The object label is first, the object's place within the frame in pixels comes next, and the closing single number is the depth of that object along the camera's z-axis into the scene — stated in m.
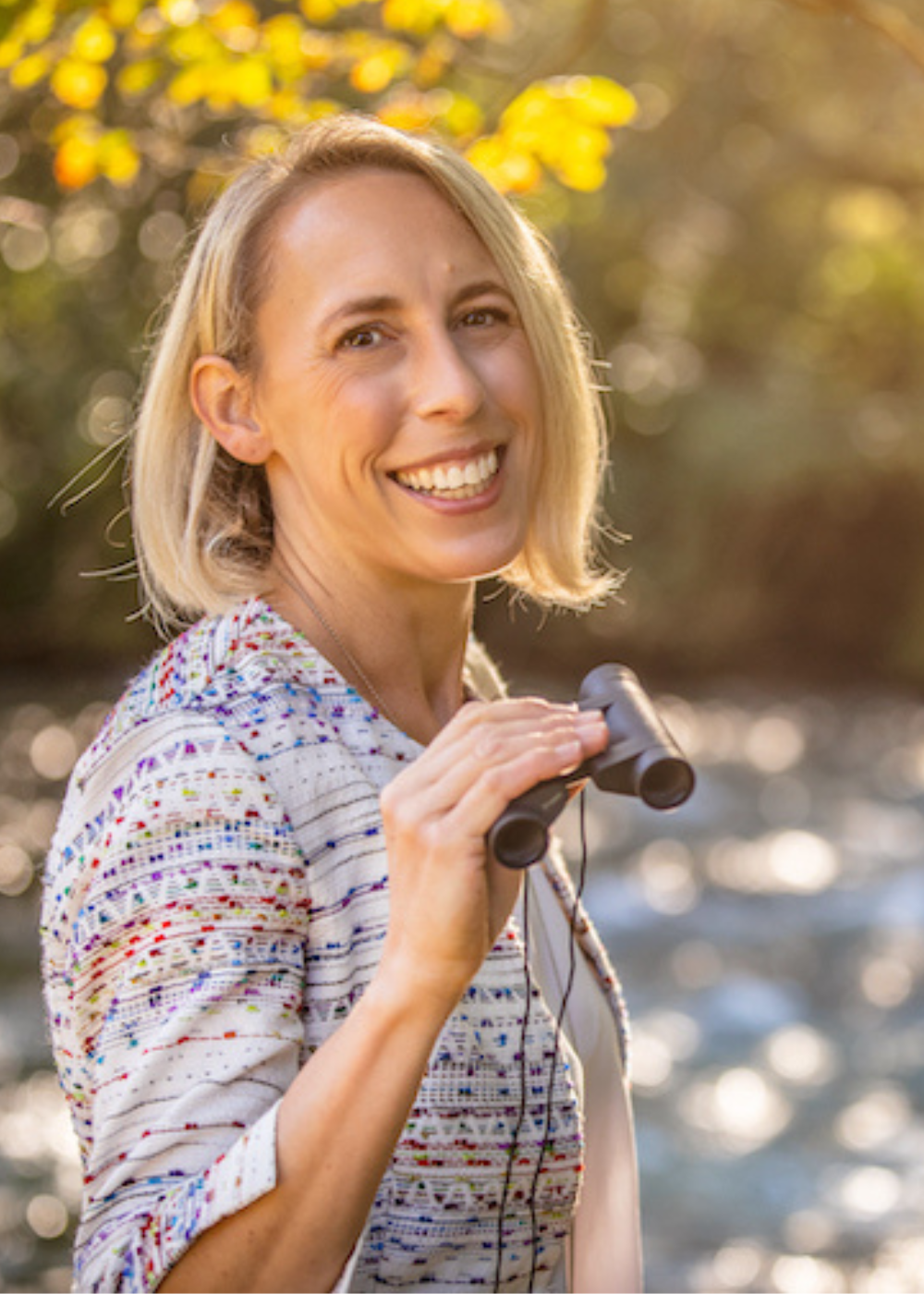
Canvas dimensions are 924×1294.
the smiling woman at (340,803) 2.93
